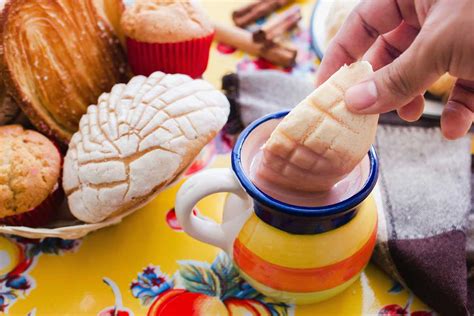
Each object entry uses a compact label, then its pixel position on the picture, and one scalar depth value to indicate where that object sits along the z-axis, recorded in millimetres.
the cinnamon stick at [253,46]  1129
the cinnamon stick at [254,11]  1226
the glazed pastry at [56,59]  801
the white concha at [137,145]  712
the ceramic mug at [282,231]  624
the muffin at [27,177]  734
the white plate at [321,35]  955
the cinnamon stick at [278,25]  1144
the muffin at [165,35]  882
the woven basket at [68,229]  717
